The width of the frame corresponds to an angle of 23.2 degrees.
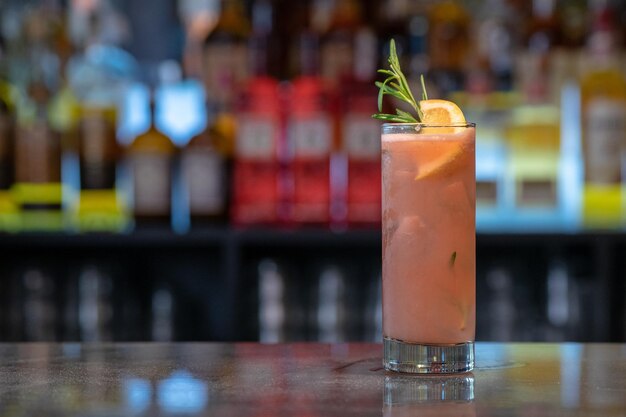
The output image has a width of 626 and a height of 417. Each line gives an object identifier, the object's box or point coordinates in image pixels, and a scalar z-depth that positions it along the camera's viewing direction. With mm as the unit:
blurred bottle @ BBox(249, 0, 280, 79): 2138
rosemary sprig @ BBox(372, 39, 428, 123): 965
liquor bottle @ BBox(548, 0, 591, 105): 2102
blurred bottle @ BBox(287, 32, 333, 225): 2048
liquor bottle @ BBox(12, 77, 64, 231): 2140
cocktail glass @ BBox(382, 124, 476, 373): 952
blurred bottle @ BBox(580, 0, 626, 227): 2021
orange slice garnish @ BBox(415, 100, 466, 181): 961
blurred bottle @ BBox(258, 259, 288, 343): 2047
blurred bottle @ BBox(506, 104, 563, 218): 2046
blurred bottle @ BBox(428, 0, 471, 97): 2170
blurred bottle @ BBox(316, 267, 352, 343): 2028
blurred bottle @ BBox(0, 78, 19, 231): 2140
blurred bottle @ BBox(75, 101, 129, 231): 2125
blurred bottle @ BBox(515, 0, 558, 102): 2078
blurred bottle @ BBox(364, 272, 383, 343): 2026
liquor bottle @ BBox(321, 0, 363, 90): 2162
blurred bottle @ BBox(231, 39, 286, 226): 2046
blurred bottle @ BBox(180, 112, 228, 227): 2085
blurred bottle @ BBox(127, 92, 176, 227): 2109
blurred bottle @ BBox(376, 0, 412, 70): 2186
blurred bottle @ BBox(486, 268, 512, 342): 2024
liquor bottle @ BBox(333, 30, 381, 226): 2042
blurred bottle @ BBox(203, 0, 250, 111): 2212
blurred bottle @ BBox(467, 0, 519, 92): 2124
